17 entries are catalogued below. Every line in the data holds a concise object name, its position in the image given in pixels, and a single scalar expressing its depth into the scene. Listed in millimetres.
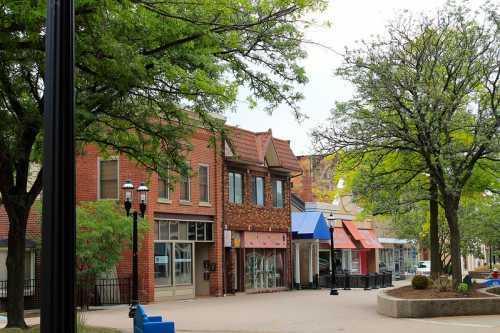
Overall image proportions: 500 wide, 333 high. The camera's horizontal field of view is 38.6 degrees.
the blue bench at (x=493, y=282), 34506
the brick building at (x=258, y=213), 36625
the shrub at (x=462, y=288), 22402
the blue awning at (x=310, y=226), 43469
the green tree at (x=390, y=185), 25156
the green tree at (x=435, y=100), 22406
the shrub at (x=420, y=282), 24109
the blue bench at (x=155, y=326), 12070
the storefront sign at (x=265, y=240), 38125
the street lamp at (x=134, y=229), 21469
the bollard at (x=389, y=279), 44866
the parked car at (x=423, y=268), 64312
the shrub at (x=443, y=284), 23016
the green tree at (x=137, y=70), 11305
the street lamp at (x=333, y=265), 34656
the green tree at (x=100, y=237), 24578
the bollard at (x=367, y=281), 41062
